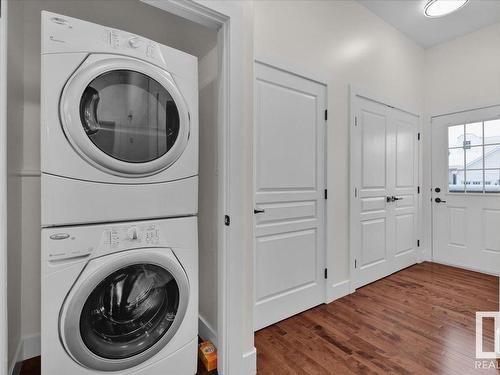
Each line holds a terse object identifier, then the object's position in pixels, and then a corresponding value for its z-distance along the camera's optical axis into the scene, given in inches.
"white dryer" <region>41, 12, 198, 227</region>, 42.3
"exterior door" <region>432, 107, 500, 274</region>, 121.9
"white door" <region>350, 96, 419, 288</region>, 105.3
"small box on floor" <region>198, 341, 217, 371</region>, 59.2
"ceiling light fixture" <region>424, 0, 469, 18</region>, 96.8
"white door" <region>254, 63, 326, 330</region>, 77.9
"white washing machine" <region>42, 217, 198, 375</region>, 41.9
